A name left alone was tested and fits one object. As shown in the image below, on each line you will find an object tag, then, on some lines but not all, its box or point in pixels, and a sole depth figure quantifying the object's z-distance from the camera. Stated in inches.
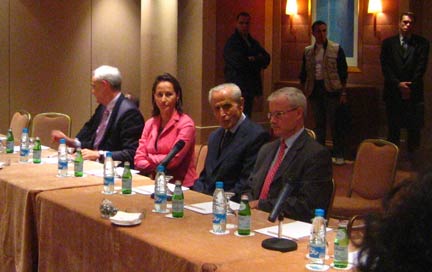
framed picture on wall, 363.3
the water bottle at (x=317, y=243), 93.3
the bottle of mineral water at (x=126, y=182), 142.3
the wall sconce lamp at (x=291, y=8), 391.5
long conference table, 96.4
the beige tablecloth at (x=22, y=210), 141.0
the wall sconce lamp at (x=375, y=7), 346.3
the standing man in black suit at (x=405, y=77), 283.7
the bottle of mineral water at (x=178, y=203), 120.1
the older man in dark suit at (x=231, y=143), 160.1
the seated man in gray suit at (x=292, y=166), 131.9
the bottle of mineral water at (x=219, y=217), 110.1
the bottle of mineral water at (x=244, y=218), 107.3
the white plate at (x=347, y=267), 91.7
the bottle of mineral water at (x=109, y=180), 142.6
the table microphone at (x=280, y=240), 99.0
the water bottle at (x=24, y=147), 183.6
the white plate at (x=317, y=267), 90.7
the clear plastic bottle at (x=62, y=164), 161.3
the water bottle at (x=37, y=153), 181.0
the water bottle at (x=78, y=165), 160.6
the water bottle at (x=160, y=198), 124.4
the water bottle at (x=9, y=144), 197.8
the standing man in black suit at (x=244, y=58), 315.9
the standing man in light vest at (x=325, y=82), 315.6
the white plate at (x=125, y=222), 113.0
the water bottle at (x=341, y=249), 92.0
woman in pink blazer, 183.8
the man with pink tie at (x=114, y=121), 201.2
